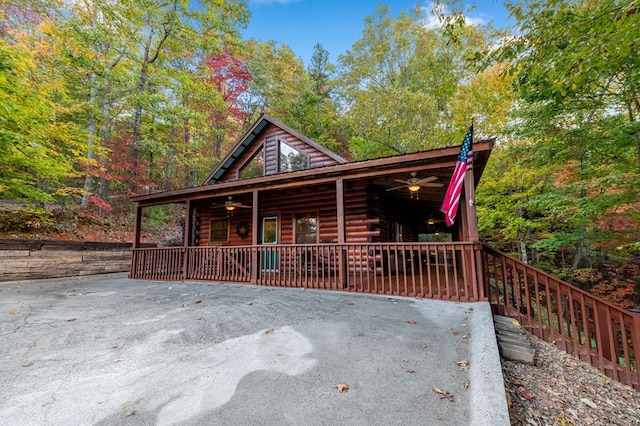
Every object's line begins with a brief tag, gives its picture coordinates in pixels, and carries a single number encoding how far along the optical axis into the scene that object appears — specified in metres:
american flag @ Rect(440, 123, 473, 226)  4.78
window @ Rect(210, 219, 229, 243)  11.23
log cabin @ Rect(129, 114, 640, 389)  4.20
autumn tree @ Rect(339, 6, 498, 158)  15.65
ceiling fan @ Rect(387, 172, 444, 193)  6.58
